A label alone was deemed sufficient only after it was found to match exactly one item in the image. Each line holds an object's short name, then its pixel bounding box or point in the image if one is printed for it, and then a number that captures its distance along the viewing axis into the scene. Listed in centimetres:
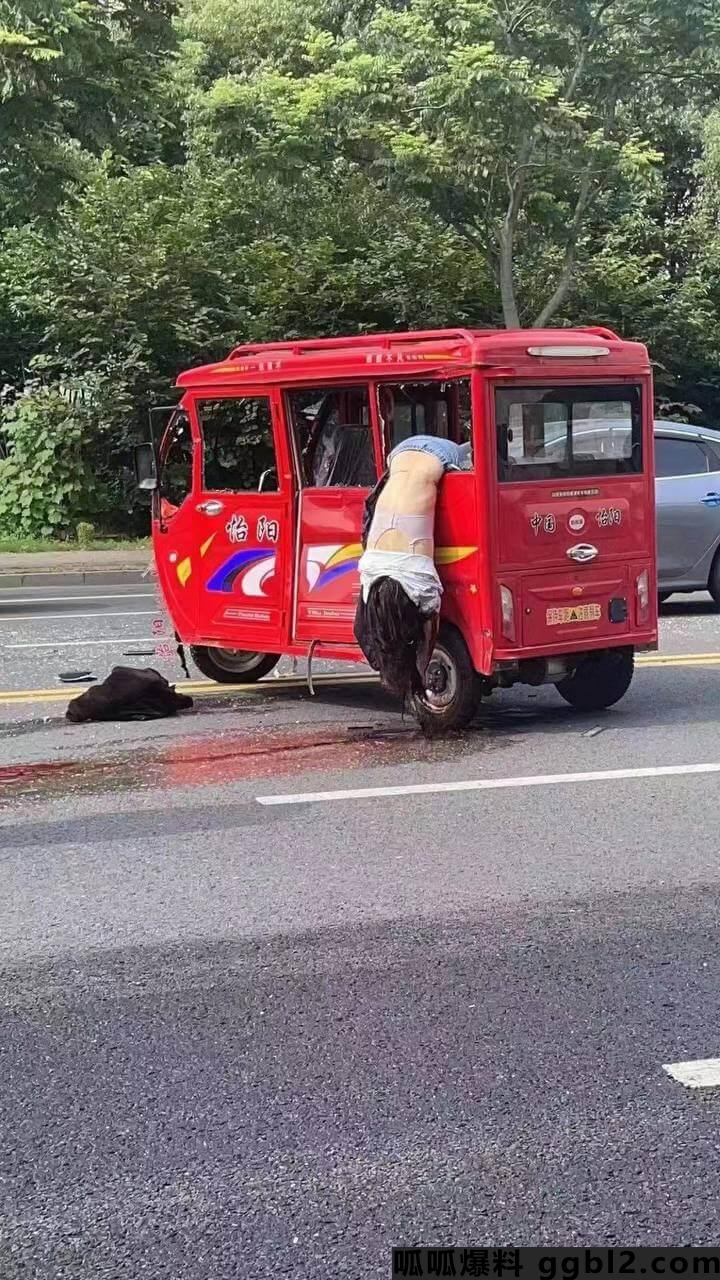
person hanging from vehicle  853
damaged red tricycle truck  858
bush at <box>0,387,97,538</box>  2256
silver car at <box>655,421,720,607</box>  1370
